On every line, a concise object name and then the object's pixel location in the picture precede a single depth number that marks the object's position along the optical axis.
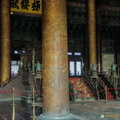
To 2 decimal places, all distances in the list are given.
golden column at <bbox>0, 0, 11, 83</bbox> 16.69
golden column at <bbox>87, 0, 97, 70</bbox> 18.75
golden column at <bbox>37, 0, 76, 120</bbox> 7.39
